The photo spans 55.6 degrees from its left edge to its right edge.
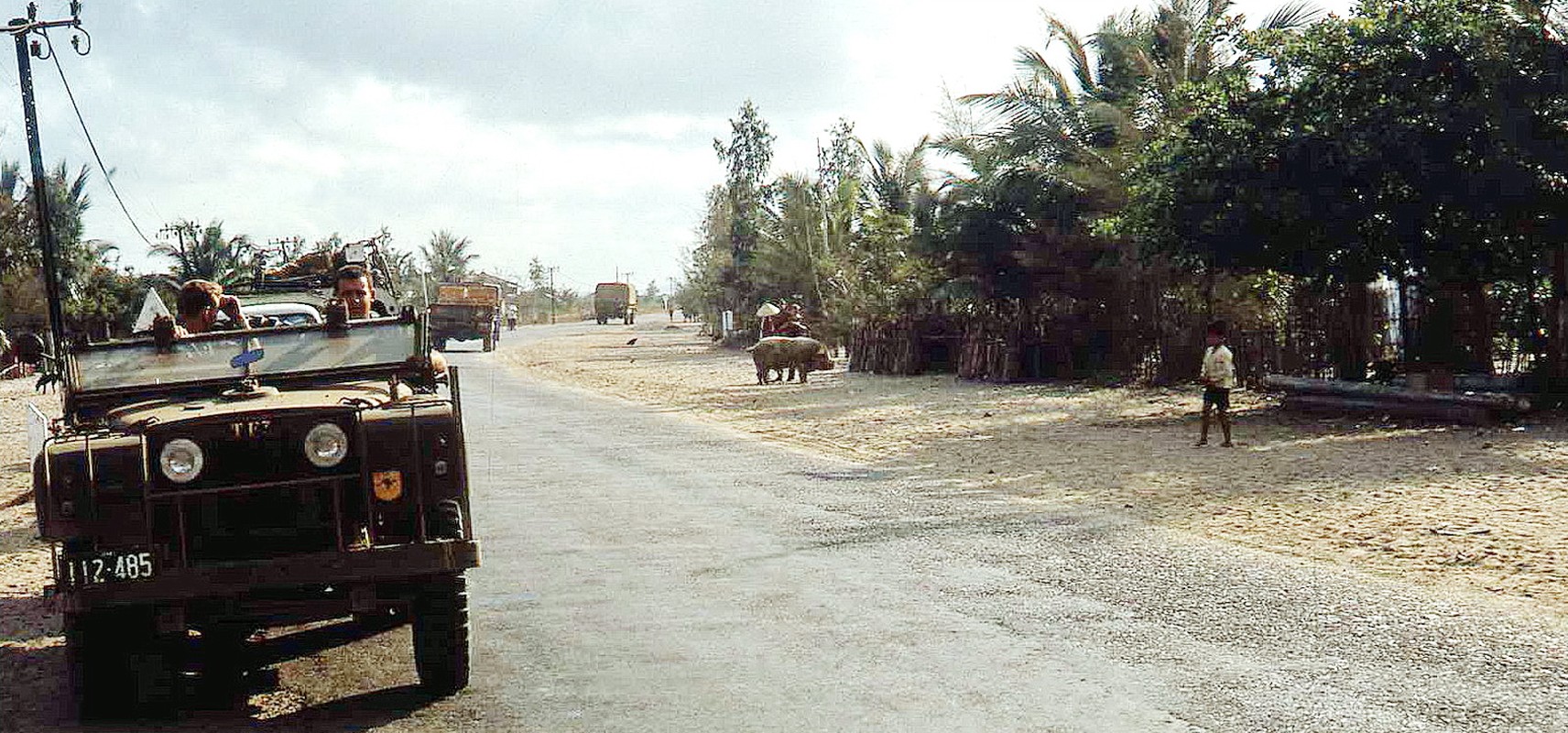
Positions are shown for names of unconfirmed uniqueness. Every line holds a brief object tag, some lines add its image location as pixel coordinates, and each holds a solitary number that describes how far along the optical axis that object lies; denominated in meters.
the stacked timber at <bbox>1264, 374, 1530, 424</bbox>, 15.40
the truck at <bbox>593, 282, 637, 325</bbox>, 95.78
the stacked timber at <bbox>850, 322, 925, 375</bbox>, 30.86
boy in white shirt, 14.73
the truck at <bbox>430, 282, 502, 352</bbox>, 51.38
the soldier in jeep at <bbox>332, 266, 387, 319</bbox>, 8.92
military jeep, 5.48
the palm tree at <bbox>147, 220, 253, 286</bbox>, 33.12
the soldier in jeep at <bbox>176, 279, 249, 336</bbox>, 7.72
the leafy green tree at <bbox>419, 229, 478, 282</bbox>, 92.19
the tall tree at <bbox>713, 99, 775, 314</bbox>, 58.06
